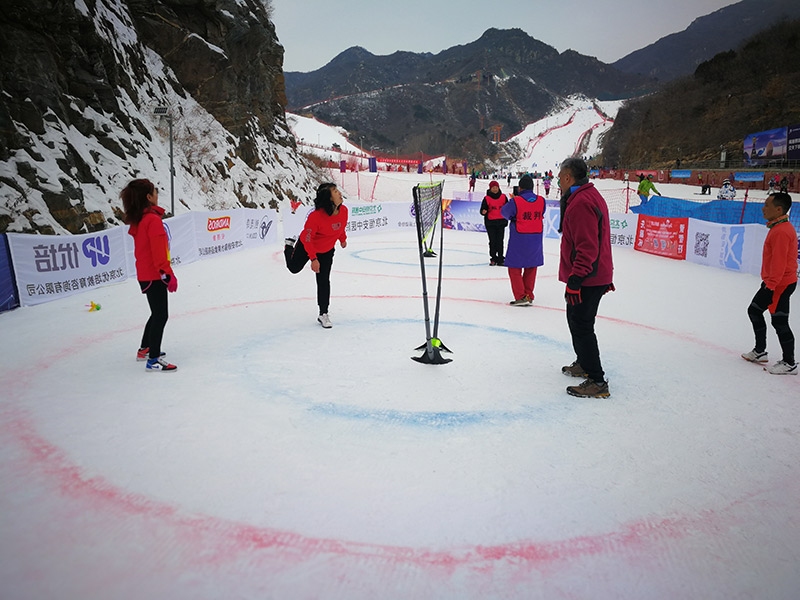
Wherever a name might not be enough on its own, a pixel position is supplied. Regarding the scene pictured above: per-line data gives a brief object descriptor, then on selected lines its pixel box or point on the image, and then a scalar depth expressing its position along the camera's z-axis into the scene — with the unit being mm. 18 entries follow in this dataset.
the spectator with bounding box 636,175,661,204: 21197
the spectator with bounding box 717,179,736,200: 26964
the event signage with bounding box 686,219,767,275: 11086
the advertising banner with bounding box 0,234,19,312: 7457
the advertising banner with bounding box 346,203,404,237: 19234
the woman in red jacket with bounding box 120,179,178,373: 4711
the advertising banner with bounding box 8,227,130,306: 7812
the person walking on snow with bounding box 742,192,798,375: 4898
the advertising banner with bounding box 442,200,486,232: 20172
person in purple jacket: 7910
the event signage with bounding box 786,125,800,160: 37594
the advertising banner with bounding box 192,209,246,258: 13133
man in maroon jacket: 4184
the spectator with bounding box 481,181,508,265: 12039
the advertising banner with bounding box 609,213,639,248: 15828
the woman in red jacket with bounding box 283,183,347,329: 6520
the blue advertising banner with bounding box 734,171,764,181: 34766
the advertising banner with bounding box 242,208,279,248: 15469
